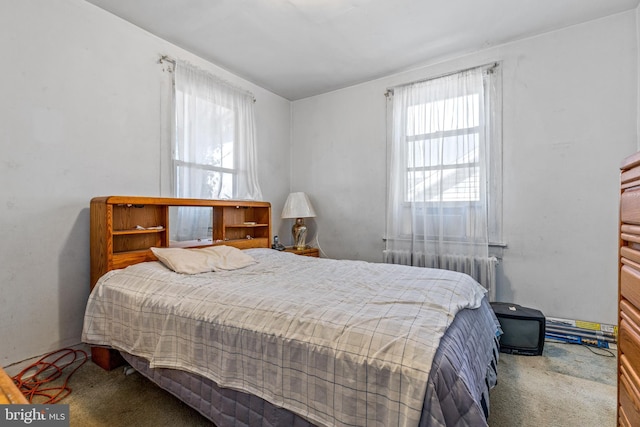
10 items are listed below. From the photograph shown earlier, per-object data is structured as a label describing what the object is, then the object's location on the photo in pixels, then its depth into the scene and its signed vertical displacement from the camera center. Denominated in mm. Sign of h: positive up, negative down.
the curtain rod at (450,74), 2818 +1410
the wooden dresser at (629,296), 875 -263
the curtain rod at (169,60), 2666 +1375
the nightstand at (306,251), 3507 -472
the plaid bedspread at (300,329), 985 -490
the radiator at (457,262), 2760 -508
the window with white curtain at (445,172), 2828 +408
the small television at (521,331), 2219 -896
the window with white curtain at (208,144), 2803 +697
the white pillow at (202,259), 2049 -356
